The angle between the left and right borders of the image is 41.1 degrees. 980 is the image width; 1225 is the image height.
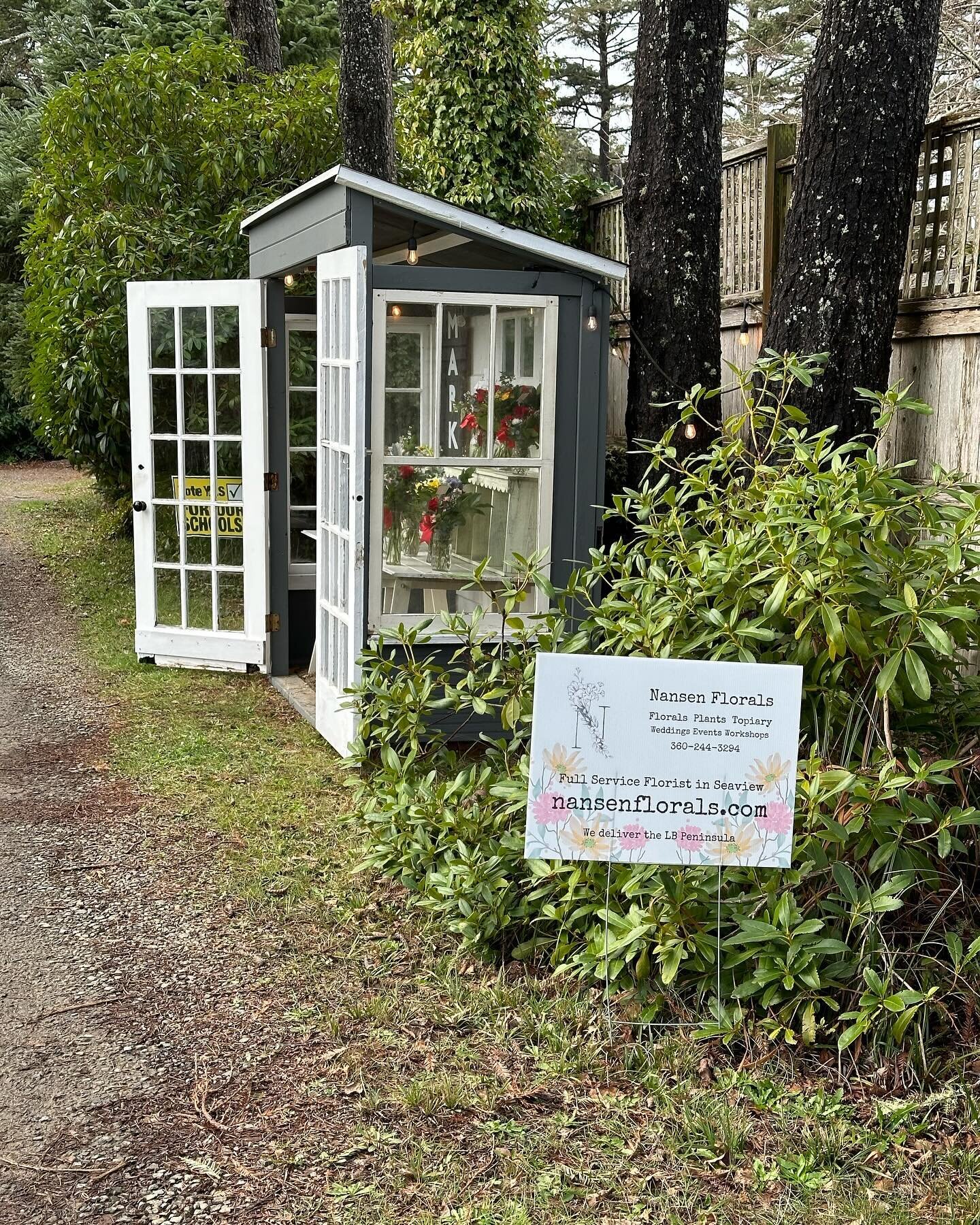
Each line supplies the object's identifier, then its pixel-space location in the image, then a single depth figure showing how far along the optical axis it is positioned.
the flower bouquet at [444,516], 6.18
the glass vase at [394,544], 6.13
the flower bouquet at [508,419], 6.16
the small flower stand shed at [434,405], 5.92
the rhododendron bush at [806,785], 3.47
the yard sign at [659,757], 3.43
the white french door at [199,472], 7.86
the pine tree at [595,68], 28.83
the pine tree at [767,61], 24.20
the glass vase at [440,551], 6.18
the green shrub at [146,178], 10.42
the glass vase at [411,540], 6.16
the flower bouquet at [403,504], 6.12
